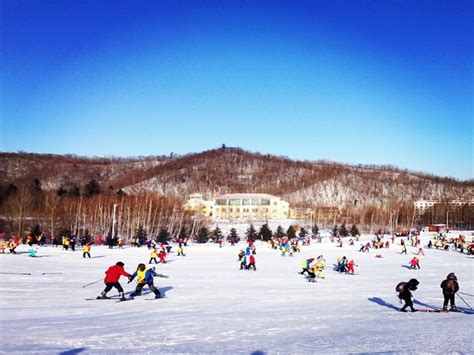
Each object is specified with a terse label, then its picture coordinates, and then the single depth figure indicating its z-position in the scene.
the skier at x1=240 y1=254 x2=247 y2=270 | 22.68
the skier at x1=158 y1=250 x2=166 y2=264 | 24.47
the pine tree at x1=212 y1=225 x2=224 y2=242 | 58.89
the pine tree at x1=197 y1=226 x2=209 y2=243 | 54.69
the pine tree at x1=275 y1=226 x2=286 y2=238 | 62.82
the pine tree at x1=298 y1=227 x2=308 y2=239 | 66.56
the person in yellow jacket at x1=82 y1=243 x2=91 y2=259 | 25.67
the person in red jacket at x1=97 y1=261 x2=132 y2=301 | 12.20
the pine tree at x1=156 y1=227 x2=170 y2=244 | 47.34
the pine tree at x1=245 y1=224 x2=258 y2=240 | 61.23
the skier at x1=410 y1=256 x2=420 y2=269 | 26.30
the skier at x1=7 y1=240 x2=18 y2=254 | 24.42
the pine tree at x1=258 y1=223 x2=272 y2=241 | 59.66
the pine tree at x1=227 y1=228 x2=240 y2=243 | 55.61
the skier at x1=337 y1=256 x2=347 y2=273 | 23.39
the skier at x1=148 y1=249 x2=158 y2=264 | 23.23
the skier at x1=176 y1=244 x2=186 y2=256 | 30.67
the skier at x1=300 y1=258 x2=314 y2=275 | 20.84
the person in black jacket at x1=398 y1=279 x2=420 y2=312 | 12.08
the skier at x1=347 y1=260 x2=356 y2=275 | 22.97
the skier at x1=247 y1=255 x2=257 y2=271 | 22.34
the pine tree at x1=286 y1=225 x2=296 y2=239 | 64.88
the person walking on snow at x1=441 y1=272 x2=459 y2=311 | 12.27
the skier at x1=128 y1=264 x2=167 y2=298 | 12.78
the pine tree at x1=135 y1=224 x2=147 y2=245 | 43.88
